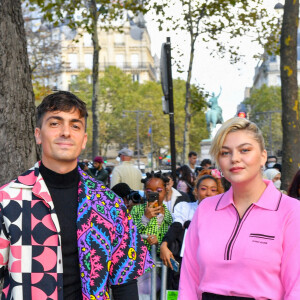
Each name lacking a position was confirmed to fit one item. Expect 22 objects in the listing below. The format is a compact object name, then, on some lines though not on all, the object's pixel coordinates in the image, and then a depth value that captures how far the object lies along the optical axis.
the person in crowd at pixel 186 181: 11.73
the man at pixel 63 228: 2.74
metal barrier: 5.29
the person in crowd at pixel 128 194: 7.26
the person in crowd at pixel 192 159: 15.96
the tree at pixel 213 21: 23.19
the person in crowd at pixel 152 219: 5.74
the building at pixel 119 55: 106.81
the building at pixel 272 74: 106.20
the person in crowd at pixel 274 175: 11.62
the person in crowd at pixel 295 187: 5.53
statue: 50.69
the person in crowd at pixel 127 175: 11.30
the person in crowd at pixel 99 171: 14.12
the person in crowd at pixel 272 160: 19.49
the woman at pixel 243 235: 2.71
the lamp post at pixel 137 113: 64.94
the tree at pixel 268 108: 71.50
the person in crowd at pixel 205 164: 14.55
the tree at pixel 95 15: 16.91
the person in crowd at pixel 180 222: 5.34
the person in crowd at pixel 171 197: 7.26
